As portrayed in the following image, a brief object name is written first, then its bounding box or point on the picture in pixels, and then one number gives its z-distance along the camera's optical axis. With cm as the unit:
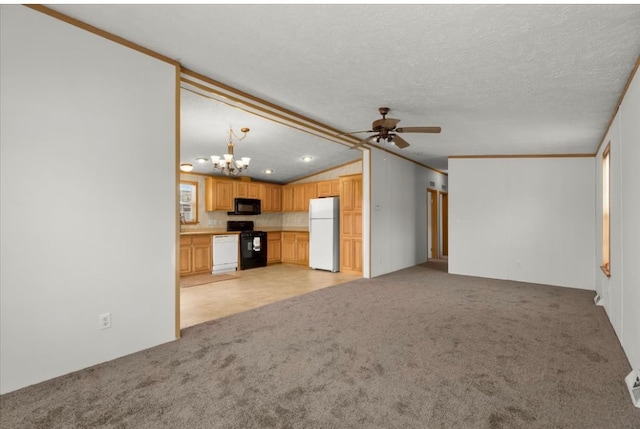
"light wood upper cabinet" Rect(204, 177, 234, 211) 712
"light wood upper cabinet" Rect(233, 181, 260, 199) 757
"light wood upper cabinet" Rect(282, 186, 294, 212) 860
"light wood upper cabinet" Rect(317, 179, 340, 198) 759
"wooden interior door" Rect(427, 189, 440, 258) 877
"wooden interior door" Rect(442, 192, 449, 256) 988
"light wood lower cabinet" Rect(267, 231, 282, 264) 814
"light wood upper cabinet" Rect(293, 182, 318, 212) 807
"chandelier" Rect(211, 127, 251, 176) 523
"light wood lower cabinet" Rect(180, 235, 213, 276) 638
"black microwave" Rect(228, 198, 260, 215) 752
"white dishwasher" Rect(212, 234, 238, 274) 684
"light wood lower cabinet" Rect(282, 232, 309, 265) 790
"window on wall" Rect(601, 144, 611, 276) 420
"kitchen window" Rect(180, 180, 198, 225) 690
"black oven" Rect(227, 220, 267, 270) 735
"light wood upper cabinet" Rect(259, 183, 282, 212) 822
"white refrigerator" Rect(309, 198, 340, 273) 702
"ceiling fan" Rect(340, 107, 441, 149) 366
